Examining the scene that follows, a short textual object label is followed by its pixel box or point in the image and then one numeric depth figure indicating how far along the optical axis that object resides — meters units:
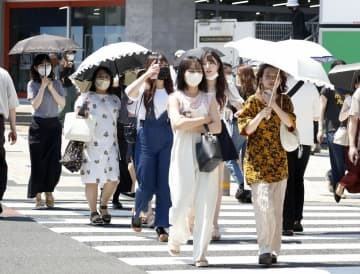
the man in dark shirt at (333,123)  16.70
